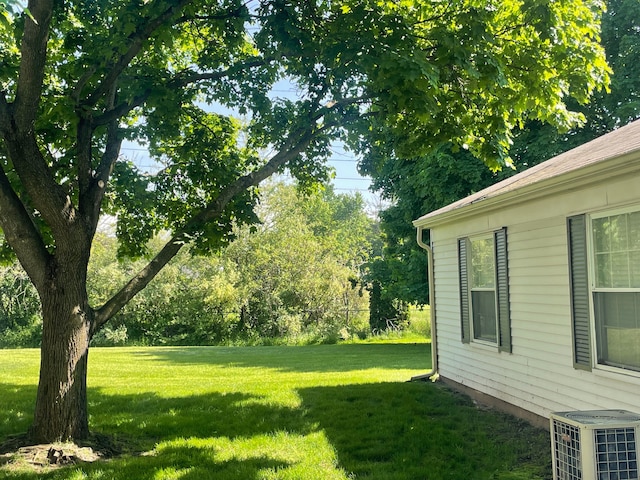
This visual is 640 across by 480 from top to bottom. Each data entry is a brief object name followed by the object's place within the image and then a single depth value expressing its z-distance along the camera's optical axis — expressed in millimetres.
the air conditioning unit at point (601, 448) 3924
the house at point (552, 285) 5152
